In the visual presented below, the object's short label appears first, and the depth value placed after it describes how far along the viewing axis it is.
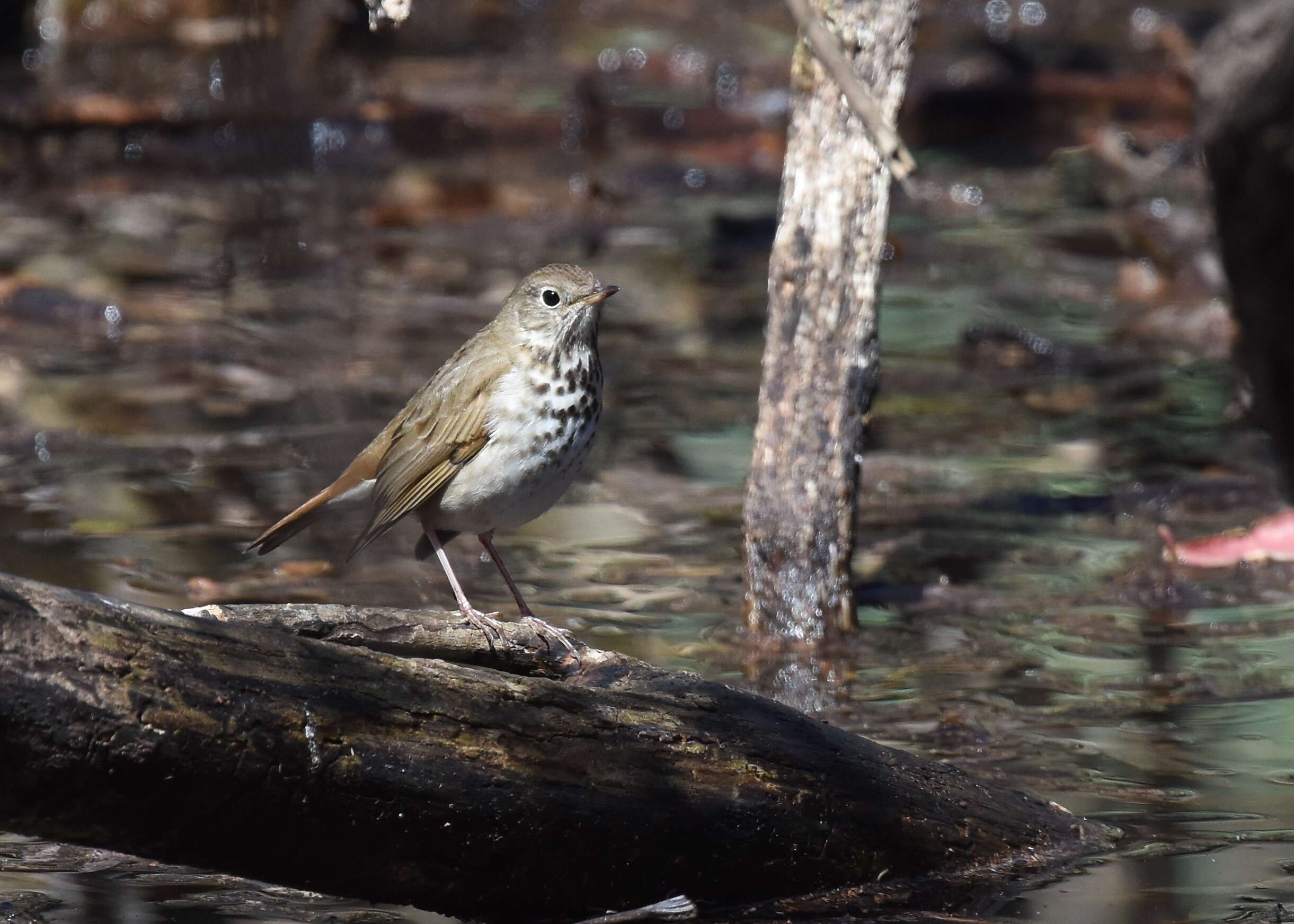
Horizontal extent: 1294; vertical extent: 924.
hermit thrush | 10.16
